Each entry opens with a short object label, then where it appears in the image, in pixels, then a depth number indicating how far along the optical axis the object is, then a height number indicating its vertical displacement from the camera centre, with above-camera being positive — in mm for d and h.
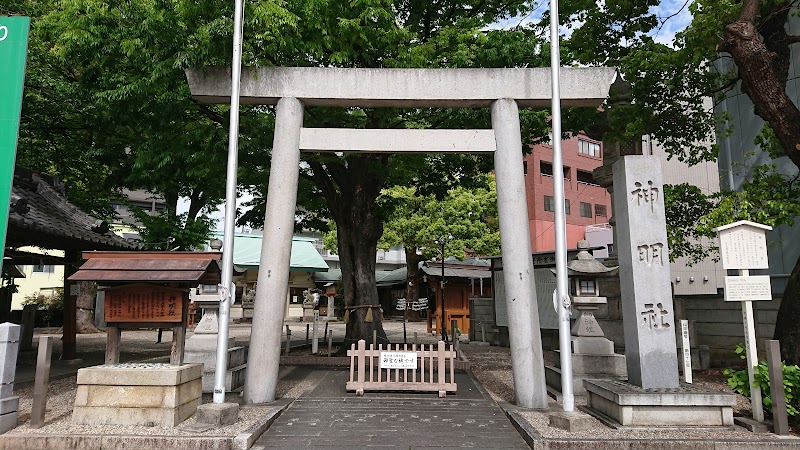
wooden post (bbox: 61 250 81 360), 14258 -358
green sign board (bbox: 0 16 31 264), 7047 +2999
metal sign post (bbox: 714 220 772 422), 7469 +508
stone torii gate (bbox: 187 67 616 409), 8773 +3274
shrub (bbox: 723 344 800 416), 7250 -1184
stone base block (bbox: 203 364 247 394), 9680 -1475
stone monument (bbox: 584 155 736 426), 7168 -416
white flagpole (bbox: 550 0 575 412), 7461 +899
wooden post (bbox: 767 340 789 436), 6742 -1189
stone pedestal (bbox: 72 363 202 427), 7027 -1280
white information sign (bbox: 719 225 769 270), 7707 +789
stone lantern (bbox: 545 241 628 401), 10258 -792
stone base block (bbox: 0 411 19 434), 6719 -1548
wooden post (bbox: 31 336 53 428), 6871 -1055
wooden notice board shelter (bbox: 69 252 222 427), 7062 -456
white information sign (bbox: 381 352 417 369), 9452 -1065
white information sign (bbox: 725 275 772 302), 7477 +171
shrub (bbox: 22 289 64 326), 27141 -353
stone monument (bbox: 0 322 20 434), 6789 -956
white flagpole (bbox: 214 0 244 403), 7398 +1185
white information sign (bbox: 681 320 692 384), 8709 -985
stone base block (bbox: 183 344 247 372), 9984 -1057
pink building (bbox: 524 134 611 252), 40094 +8918
